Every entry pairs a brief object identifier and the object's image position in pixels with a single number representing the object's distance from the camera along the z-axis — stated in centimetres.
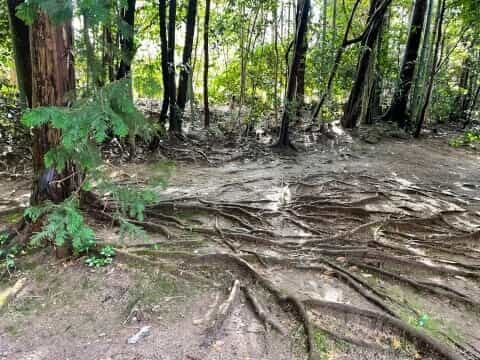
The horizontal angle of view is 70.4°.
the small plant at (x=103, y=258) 345
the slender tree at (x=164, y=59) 805
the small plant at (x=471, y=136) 472
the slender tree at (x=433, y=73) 881
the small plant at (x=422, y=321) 280
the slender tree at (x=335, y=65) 920
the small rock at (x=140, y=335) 260
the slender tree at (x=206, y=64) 939
